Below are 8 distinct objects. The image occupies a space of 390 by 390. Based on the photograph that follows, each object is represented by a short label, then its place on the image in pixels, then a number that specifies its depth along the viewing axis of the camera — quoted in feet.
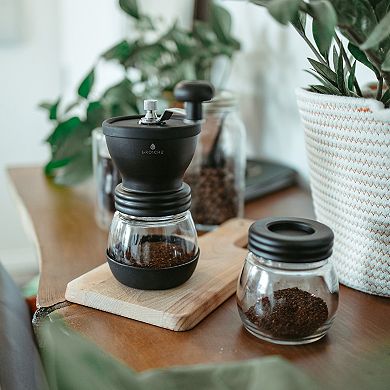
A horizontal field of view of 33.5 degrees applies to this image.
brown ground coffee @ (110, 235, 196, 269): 2.34
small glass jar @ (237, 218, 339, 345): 2.05
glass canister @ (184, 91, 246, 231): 3.34
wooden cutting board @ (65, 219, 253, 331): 2.22
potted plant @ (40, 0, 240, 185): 3.84
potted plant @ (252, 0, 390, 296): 2.12
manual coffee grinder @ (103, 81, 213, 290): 2.18
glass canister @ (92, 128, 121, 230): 3.29
